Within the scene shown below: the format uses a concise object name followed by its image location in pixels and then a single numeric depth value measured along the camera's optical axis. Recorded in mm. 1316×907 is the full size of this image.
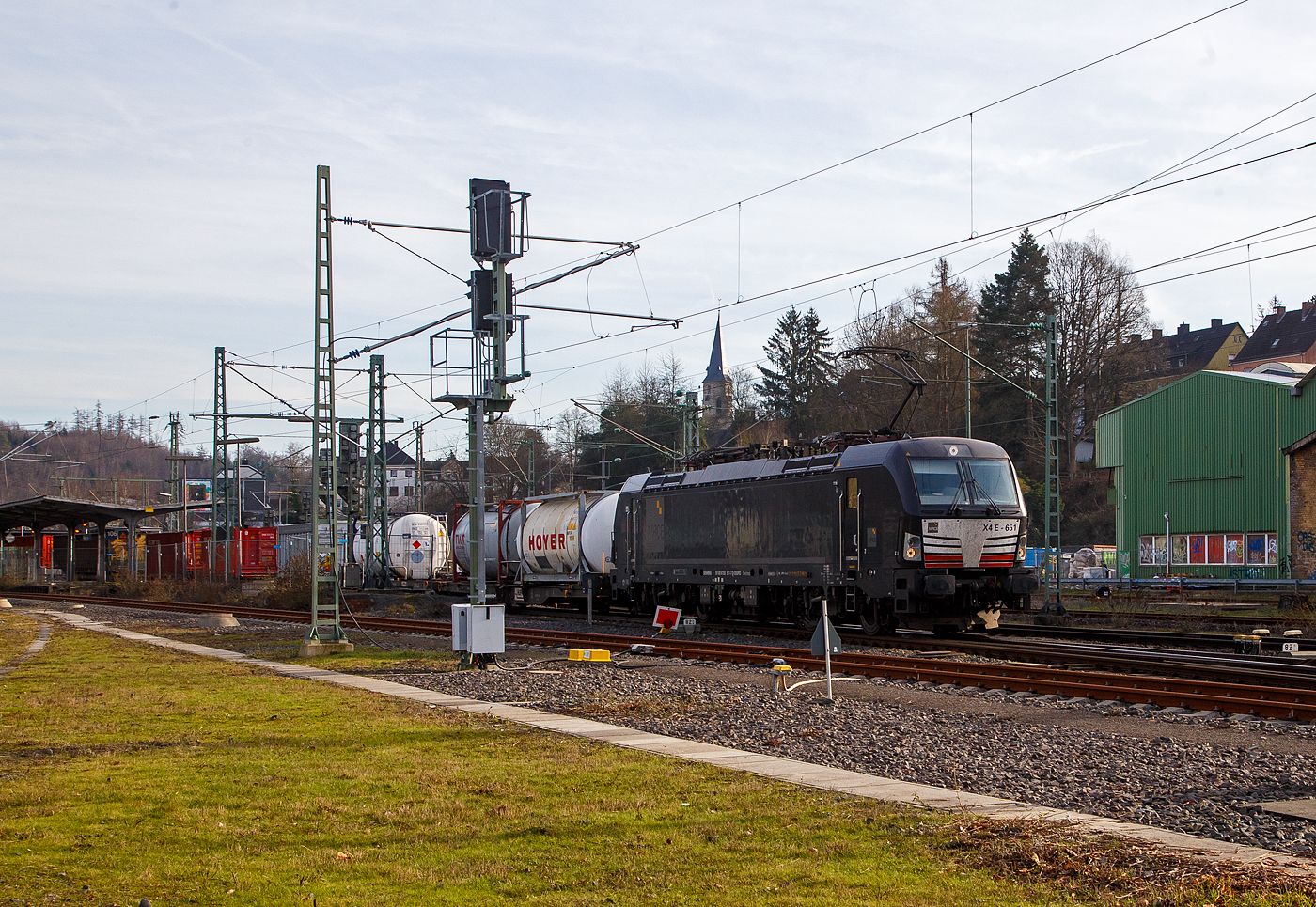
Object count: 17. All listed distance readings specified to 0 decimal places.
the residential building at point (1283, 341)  86556
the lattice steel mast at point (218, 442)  46388
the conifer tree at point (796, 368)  85062
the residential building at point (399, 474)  139750
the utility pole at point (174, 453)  68375
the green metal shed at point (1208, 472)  45594
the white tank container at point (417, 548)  47000
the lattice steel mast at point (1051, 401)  27609
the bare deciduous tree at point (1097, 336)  67250
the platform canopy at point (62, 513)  49375
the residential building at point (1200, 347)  97925
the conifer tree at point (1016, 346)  67938
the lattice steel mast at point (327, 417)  21984
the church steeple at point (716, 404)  100812
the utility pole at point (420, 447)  40391
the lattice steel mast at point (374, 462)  44438
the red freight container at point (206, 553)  57969
